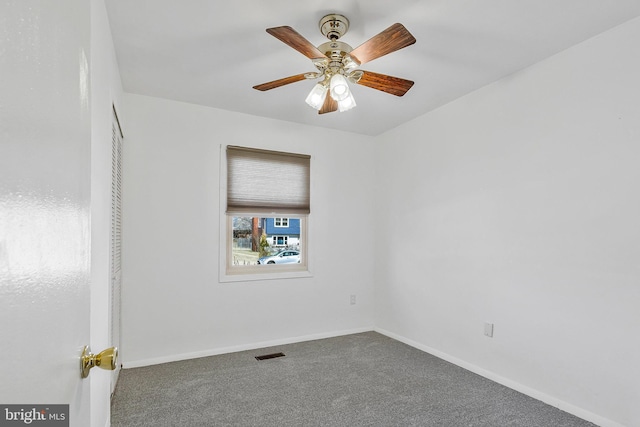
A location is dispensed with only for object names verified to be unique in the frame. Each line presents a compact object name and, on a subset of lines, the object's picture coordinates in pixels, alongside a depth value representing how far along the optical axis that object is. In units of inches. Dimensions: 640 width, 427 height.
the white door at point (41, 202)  14.8
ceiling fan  76.0
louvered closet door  103.0
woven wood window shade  150.0
